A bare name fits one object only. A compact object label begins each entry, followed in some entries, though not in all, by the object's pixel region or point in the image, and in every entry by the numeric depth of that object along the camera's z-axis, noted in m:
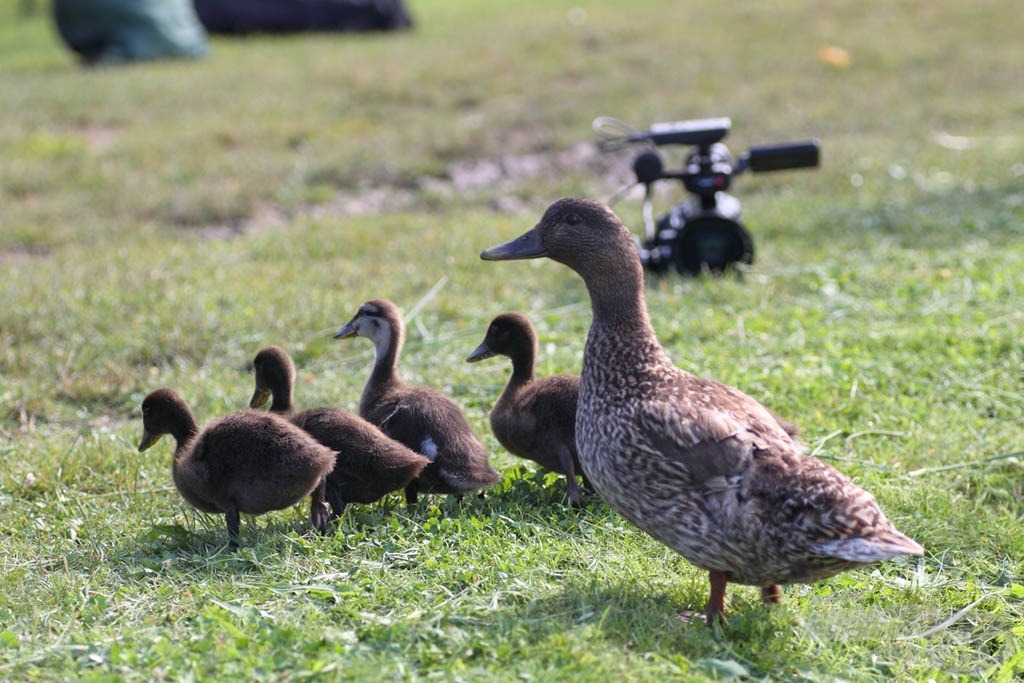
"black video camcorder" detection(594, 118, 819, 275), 7.72
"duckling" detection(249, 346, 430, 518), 4.75
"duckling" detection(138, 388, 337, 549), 4.55
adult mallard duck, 3.80
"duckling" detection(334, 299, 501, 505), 4.88
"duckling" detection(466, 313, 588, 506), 4.97
